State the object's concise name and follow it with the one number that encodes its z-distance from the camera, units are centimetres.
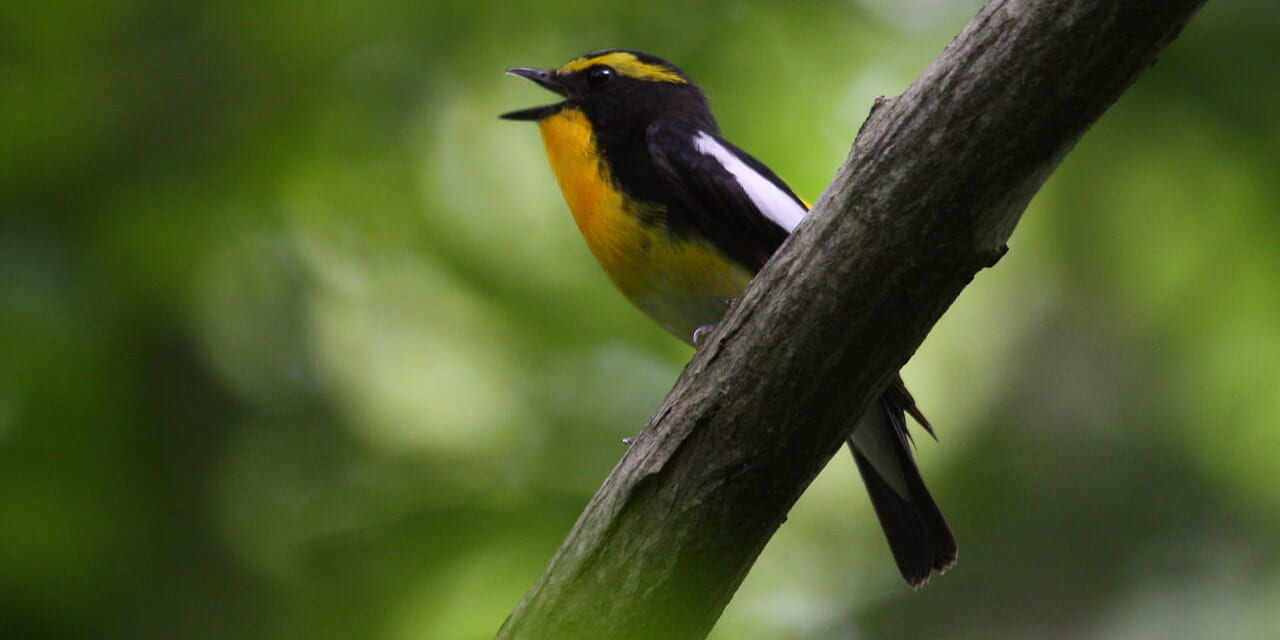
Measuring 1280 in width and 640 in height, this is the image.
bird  691
